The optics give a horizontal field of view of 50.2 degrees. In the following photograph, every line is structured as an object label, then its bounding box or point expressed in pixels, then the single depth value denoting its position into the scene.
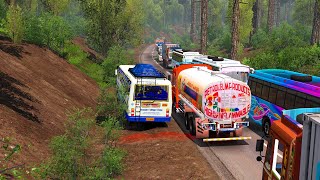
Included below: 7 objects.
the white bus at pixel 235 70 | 20.17
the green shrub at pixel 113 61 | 30.39
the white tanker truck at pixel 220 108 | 15.57
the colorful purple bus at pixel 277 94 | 14.83
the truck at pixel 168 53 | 47.84
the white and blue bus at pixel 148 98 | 17.44
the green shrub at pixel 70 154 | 9.13
